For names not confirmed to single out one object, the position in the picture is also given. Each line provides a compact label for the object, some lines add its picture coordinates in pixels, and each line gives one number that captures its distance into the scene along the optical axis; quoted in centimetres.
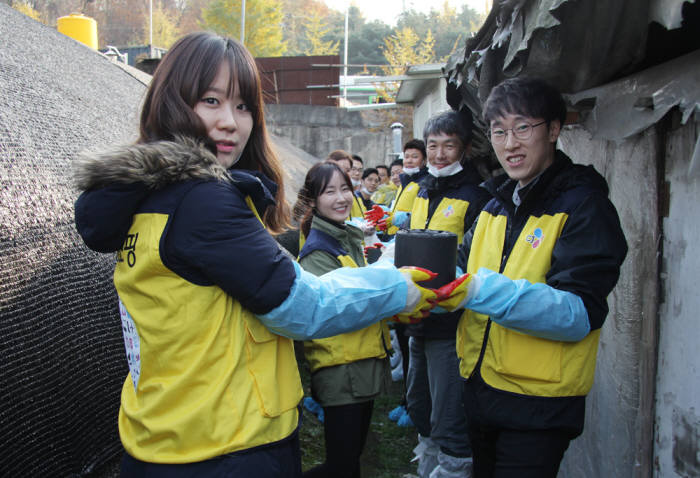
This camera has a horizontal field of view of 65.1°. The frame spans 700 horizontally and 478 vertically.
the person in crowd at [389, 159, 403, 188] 817
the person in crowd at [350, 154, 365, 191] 760
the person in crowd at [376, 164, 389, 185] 1005
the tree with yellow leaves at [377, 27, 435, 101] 2080
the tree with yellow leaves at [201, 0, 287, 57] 2652
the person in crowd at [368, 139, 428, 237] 487
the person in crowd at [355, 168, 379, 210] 852
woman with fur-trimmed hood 134
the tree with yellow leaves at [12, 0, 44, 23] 2754
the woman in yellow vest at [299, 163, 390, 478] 269
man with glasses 186
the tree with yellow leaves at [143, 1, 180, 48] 3447
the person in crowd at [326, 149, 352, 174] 605
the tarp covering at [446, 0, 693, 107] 168
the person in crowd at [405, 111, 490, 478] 299
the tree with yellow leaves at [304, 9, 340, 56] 3275
